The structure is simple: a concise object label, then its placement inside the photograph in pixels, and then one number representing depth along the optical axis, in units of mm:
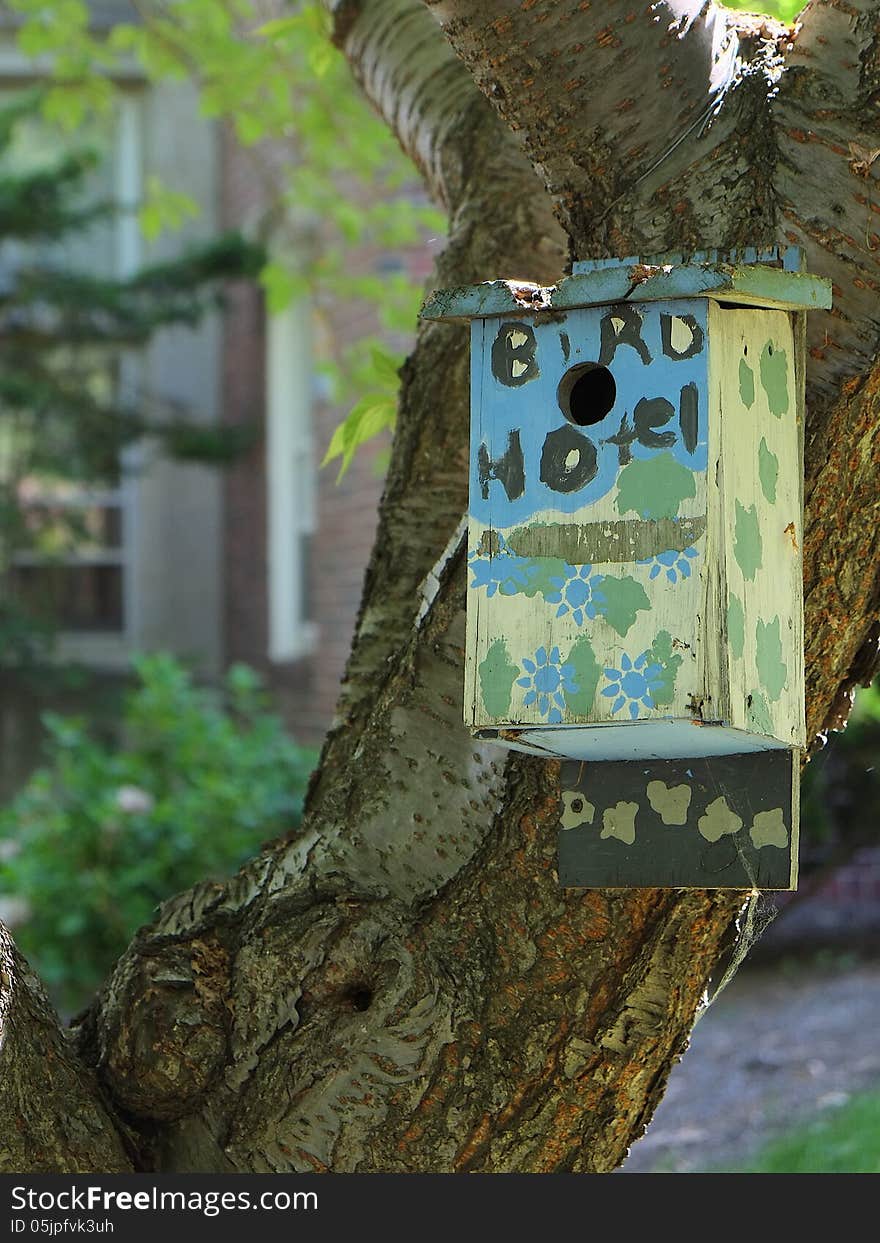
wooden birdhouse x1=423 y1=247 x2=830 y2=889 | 2565
